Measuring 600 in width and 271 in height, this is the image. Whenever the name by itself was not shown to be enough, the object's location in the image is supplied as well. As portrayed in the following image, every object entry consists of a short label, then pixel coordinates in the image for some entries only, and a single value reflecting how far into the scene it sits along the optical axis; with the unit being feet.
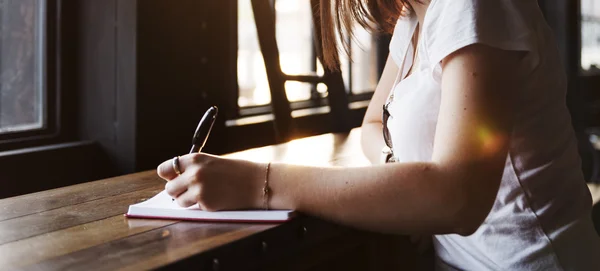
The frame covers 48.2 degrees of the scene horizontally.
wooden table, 2.88
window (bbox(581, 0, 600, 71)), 15.70
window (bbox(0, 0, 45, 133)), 6.18
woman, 3.19
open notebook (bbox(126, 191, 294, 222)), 3.45
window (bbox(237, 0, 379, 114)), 9.05
